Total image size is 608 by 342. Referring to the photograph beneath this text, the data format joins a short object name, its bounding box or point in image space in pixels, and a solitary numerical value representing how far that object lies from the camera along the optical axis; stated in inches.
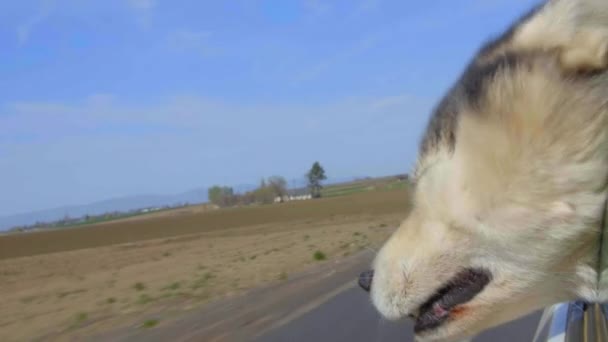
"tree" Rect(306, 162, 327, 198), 3580.2
